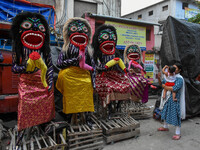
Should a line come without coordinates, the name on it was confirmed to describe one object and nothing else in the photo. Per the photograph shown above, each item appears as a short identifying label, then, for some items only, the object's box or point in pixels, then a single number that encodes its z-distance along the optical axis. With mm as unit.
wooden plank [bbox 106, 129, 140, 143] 2900
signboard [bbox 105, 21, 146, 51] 8836
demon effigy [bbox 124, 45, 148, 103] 3936
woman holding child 3113
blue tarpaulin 6695
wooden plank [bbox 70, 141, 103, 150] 2547
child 3133
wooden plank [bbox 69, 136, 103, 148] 2526
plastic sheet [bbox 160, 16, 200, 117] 4246
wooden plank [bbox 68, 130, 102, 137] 2578
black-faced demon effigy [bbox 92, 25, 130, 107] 3202
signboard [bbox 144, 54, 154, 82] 9891
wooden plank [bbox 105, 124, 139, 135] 2941
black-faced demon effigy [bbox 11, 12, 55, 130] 2291
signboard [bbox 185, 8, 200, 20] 17444
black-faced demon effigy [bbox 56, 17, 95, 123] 2732
